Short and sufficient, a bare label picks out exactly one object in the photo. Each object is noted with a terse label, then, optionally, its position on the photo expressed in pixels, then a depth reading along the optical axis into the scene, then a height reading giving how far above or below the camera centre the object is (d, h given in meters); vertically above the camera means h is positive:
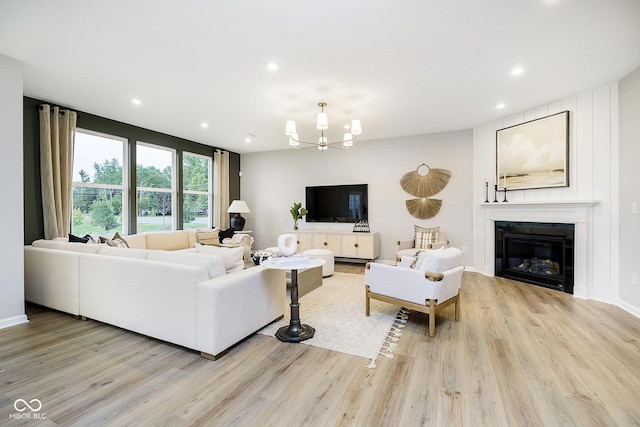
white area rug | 2.43 -1.15
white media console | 5.73 -0.68
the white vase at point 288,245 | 2.84 -0.34
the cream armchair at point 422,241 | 4.96 -0.56
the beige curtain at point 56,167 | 3.81 +0.62
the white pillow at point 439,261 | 2.65 -0.48
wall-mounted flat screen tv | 6.18 +0.17
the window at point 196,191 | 6.16 +0.47
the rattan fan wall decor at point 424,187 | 5.50 +0.45
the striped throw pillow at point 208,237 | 5.62 -0.51
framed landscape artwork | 3.95 +0.84
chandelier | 3.54 +1.04
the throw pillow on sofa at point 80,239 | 3.59 -0.34
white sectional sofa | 2.23 -0.72
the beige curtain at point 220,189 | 6.71 +0.53
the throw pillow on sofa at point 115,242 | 3.51 -0.38
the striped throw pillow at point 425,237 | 5.12 -0.49
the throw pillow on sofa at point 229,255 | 2.59 -0.40
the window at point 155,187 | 5.26 +0.47
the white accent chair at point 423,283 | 2.62 -0.72
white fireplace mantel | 3.72 -0.13
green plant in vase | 6.45 -0.03
